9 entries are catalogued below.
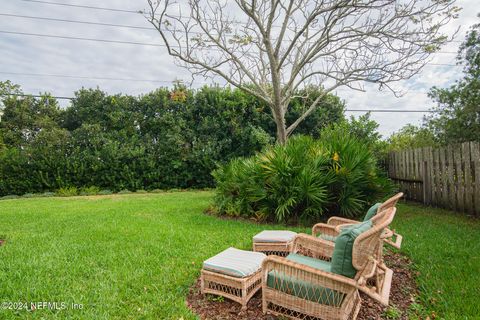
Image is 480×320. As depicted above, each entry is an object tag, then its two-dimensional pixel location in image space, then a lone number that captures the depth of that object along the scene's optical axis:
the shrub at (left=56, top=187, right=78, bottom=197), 13.19
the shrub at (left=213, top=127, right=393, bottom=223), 6.23
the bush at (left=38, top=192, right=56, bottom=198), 12.95
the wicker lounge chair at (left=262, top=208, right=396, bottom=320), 2.24
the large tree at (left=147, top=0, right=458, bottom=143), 8.13
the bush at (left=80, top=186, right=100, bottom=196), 13.42
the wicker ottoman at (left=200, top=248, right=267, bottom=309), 2.79
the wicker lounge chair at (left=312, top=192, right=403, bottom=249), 3.29
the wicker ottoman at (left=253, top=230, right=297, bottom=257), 4.06
